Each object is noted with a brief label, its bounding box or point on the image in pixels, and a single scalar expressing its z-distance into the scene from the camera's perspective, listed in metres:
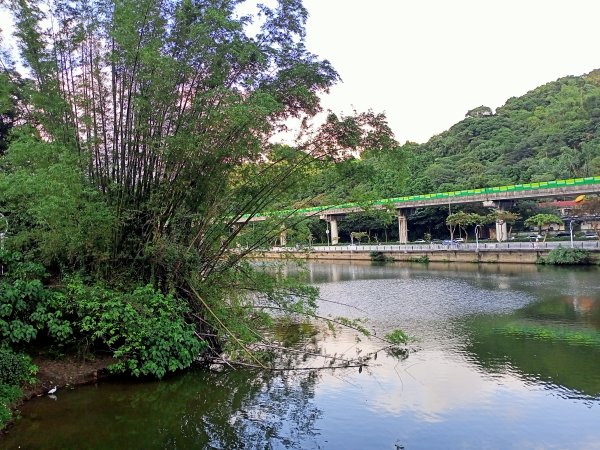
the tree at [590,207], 28.48
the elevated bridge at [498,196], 31.44
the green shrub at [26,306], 7.59
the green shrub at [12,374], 6.96
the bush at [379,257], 38.06
